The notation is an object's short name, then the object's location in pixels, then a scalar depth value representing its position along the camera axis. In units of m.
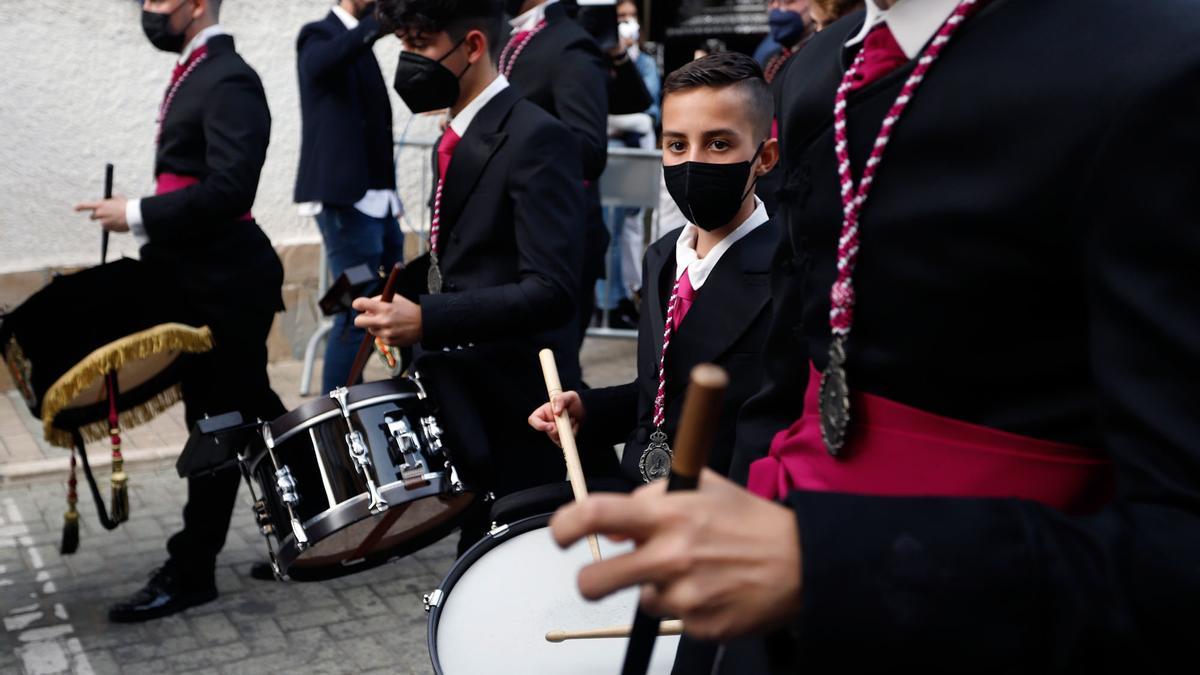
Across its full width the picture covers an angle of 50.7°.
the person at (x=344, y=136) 6.06
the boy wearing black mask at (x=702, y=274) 2.49
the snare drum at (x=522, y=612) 2.23
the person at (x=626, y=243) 8.38
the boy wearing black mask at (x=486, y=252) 3.28
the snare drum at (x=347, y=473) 3.22
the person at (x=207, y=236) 4.20
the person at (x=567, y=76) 5.09
